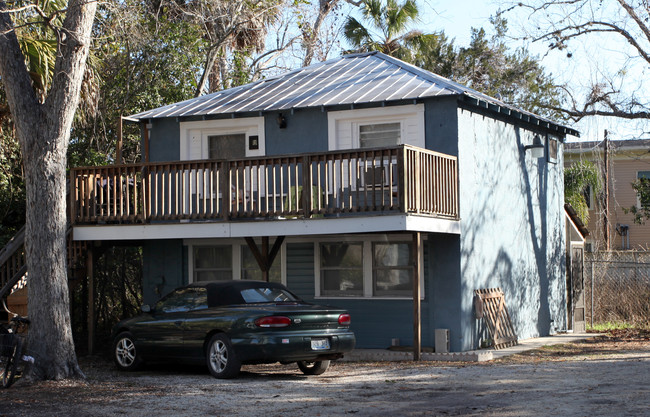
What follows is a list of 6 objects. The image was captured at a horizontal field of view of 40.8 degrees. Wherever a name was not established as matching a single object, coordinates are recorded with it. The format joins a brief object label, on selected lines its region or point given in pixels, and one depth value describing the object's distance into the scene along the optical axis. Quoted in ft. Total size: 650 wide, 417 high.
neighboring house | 108.58
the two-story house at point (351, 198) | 50.21
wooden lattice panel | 56.65
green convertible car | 40.75
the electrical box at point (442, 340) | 52.75
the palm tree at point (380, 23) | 98.02
